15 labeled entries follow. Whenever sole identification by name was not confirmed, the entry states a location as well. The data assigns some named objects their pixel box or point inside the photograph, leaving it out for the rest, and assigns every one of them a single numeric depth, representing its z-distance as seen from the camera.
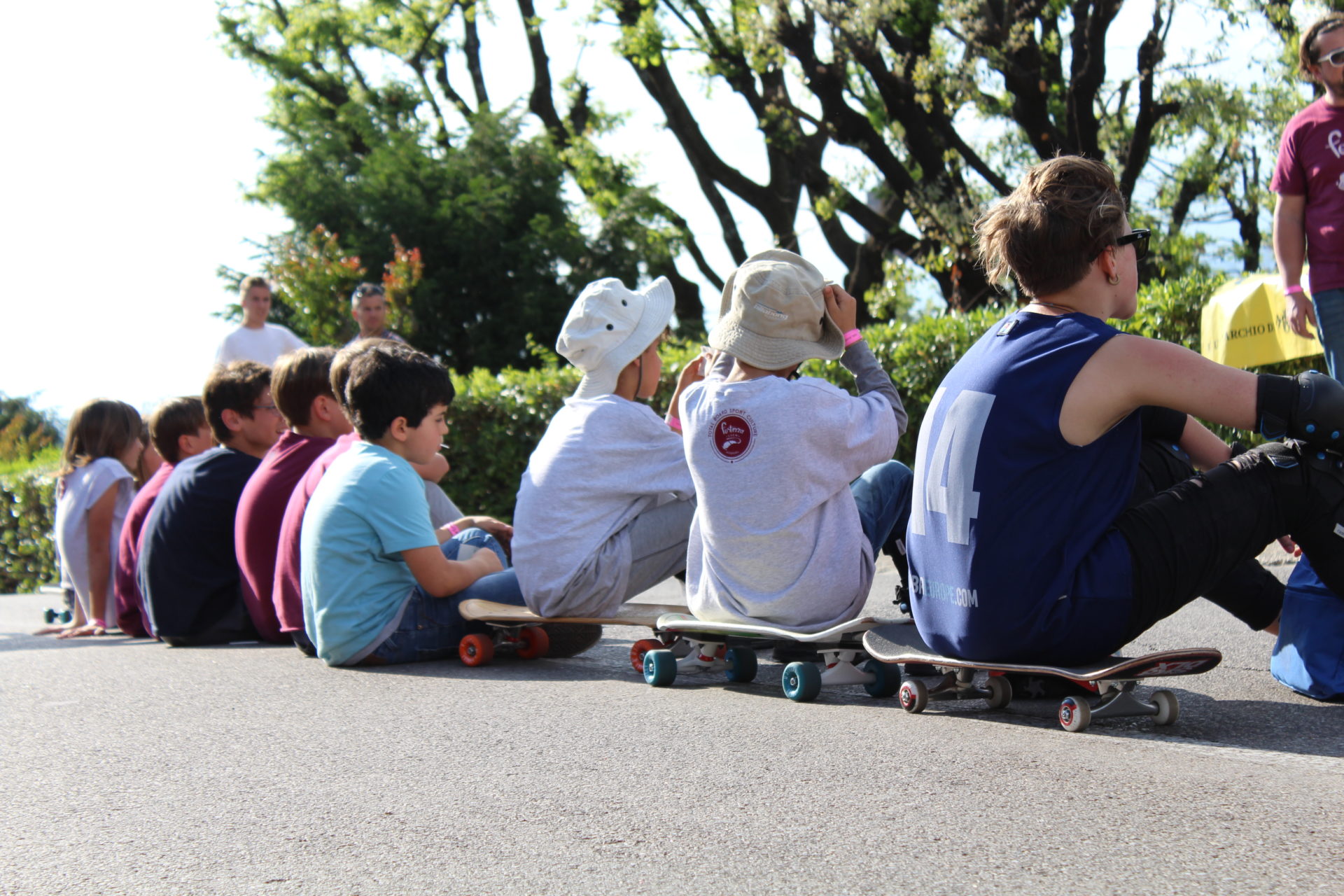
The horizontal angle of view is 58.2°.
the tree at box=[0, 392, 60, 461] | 23.73
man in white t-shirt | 10.30
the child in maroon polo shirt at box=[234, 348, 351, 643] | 5.80
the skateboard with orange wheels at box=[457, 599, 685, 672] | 4.72
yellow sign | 6.94
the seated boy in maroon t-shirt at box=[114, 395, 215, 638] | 6.88
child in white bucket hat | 4.78
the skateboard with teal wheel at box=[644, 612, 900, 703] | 3.93
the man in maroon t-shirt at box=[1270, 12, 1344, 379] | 5.37
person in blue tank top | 3.17
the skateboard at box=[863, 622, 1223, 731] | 3.13
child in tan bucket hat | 3.94
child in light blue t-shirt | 4.88
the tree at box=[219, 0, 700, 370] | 24.00
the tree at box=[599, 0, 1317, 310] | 15.41
